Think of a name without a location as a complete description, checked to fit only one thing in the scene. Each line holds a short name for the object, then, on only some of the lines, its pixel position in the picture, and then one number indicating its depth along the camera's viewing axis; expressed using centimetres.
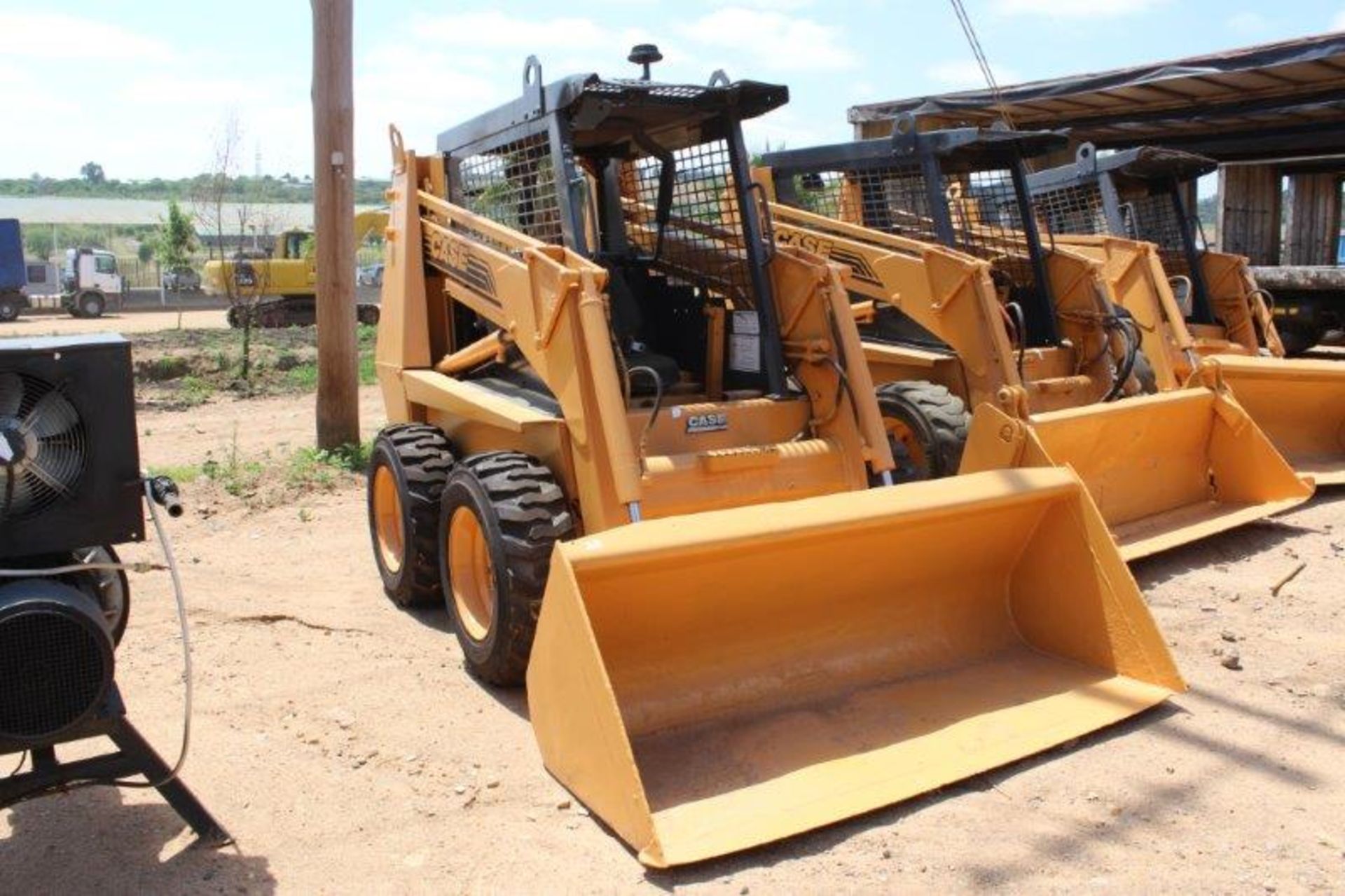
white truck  3303
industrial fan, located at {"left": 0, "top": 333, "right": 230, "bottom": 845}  284
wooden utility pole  874
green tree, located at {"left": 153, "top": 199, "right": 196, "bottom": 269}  3947
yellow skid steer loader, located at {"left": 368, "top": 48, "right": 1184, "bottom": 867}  359
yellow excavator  2456
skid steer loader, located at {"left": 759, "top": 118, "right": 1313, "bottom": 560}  588
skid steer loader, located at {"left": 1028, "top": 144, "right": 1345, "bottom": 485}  750
